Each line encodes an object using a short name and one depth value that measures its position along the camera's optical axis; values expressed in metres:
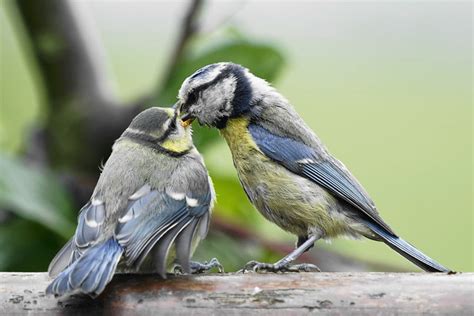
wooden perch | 2.48
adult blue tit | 2.56
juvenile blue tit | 2.50
